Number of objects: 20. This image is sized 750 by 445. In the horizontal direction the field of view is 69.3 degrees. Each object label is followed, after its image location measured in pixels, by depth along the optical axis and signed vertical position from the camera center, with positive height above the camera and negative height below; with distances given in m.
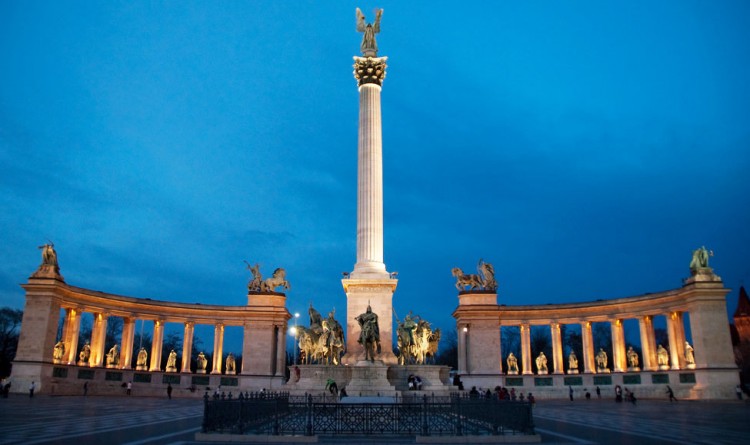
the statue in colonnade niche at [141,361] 55.47 -0.76
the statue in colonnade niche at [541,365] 56.53 -1.15
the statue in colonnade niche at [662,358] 49.41 -0.38
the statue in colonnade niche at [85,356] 49.72 -0.24
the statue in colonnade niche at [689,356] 47.09 -0.18
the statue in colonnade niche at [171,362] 57.74 -0.90
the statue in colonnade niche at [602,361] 55.09 -0.72
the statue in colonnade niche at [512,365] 58.00 -1.18
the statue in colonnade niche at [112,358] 52.56 -0.44
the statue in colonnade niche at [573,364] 56.12 -1.03
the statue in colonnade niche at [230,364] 59.52 -1.14
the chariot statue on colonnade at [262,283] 58.91 +7.52
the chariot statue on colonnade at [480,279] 57.78 +7.77
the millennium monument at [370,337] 33.09 +1.32
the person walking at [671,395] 41.96 -3.10
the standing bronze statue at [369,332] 29.95 +1.16
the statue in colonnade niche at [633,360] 52.06 -0.58
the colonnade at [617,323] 43.78 +2.80
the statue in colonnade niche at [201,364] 58.31 -1.14
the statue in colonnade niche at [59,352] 46.78 +0.11
